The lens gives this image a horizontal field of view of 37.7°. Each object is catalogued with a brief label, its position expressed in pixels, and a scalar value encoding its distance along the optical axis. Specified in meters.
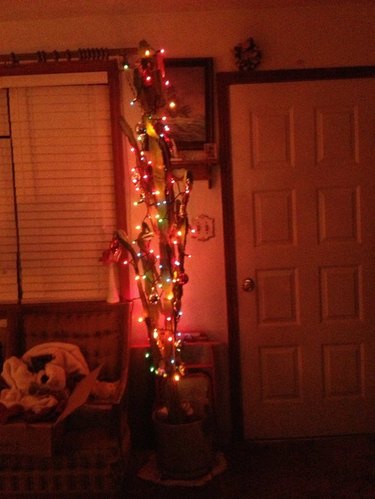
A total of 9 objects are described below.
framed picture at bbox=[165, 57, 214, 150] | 3.26
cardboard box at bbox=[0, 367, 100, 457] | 2.43
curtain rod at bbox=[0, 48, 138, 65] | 3.25
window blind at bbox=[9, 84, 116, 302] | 3.34
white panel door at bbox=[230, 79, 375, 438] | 3.30
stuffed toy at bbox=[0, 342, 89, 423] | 2.55
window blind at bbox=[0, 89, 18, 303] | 3.36
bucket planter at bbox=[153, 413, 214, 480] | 2.81
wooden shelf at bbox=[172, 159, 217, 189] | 3.21
